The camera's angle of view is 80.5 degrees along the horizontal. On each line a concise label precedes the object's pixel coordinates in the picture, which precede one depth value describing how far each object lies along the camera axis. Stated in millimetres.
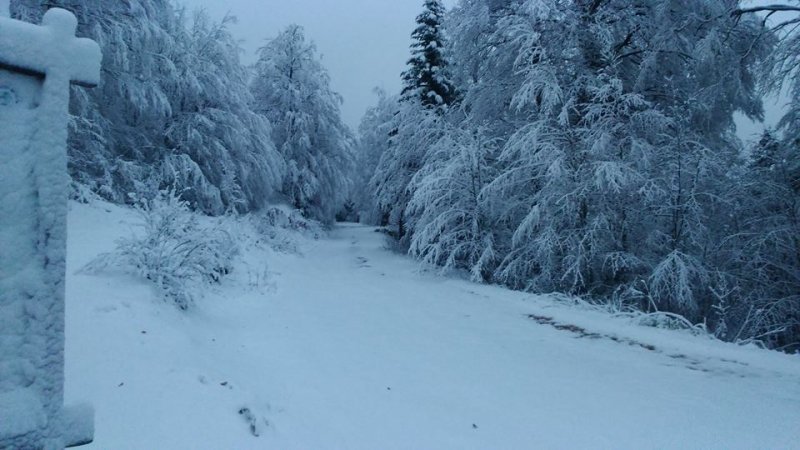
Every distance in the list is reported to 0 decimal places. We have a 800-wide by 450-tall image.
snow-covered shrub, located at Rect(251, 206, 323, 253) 16750
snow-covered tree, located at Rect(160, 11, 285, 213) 15562
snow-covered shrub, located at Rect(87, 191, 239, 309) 5426
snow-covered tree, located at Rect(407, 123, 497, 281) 11492
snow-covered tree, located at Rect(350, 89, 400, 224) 34644
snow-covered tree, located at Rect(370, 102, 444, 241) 16609
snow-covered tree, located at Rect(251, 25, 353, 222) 22625
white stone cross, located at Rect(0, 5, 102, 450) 1586
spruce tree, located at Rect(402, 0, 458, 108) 18703
